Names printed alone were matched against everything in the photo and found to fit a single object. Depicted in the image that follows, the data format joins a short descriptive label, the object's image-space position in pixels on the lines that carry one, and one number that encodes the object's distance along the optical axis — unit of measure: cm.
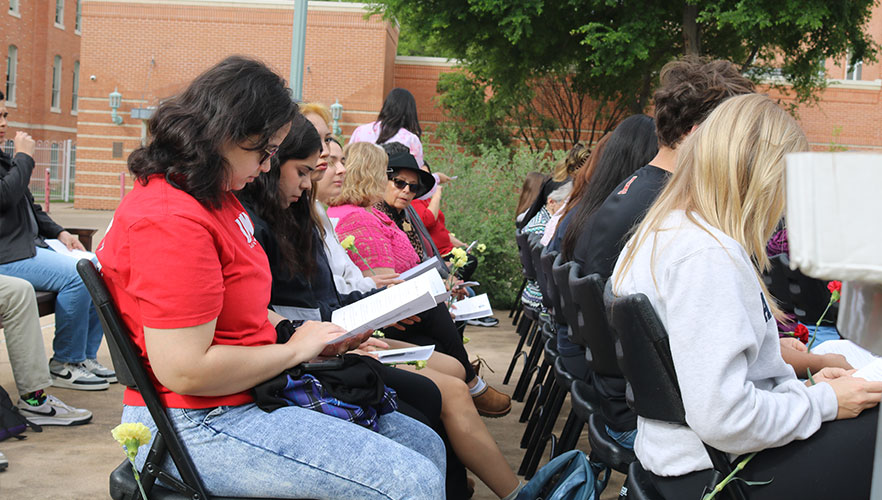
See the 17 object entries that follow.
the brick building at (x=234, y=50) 2806
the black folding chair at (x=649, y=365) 190
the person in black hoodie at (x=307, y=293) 303
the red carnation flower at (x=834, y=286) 313
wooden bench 490
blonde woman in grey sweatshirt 179
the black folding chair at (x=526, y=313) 605
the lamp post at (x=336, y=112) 2700
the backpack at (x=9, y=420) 417
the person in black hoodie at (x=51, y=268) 477
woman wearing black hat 543
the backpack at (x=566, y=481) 251
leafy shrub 1033
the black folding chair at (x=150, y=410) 194
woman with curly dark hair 186
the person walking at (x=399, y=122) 696
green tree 1728
